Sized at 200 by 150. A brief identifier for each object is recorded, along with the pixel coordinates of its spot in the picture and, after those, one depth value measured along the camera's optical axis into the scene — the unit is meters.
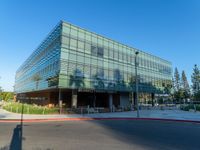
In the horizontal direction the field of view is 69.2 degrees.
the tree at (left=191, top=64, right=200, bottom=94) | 54.43
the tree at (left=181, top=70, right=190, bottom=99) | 62.64
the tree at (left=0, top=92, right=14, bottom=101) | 74.99
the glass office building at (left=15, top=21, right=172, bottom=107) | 26.48
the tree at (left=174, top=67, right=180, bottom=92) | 71.30
